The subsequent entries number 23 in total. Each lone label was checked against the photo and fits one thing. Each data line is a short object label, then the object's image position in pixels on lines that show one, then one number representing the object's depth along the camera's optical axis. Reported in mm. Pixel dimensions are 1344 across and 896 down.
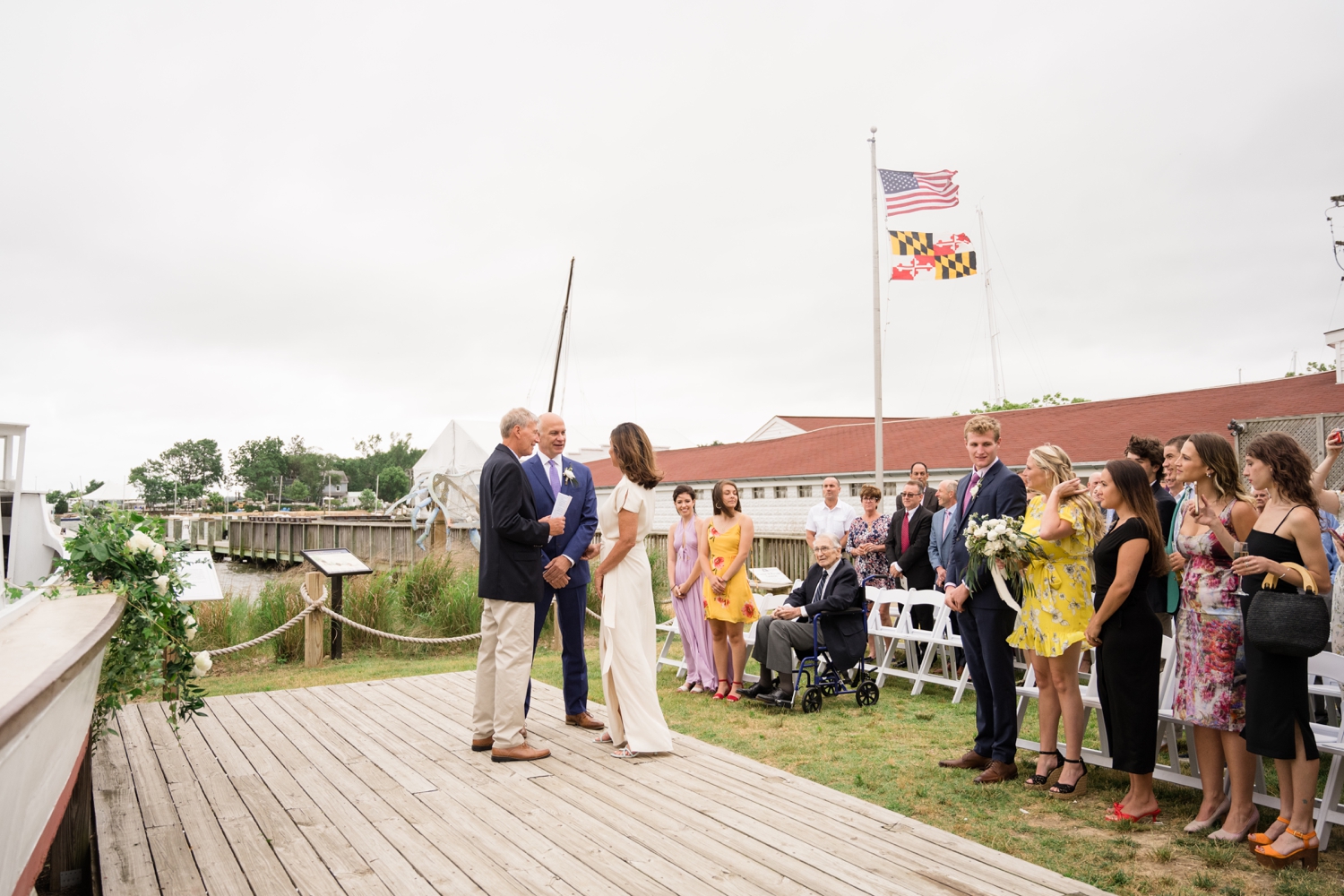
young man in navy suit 5359
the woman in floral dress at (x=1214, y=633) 4324
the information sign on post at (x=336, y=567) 10562
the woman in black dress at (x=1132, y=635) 4602
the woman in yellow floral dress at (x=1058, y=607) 5035
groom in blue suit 6113
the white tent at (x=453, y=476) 32438
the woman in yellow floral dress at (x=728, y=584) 7992
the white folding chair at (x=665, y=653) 9245
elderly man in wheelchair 7504
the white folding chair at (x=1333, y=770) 4125
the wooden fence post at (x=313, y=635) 10305
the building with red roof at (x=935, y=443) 20714
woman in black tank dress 3955
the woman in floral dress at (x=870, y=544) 9797
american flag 18125
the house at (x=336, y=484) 128125
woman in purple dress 8422
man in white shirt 10312
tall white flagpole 19500
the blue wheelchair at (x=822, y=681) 7434
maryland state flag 18594
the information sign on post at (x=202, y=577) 5715
